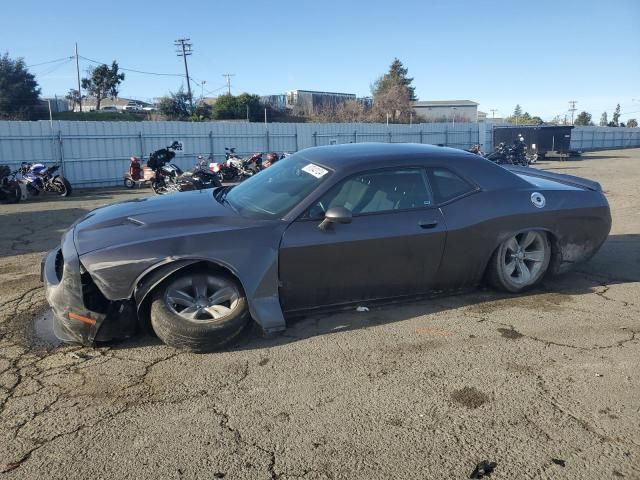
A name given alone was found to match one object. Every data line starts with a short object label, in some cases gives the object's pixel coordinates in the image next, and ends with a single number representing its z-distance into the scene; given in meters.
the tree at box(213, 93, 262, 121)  49.12
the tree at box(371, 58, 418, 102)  67.38
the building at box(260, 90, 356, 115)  61.59
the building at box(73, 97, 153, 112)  68.69
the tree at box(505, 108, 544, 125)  71.60
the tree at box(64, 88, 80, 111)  65.02
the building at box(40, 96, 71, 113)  48.16
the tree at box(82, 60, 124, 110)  60.16
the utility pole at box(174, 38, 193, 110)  58.16
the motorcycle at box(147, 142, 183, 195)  14.62
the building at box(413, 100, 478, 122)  78.12
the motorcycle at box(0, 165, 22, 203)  12.59
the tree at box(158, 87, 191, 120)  50.34
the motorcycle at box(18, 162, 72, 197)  13.84
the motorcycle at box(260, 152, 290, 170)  19.38
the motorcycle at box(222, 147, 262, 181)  18.76
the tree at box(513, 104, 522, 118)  99.73
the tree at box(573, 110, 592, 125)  87.19
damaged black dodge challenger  3.64
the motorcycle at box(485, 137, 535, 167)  23.64
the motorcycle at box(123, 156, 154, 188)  15.09
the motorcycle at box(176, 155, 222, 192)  12.58
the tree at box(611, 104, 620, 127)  97.60
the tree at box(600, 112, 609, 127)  100.17
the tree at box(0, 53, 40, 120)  44.16
